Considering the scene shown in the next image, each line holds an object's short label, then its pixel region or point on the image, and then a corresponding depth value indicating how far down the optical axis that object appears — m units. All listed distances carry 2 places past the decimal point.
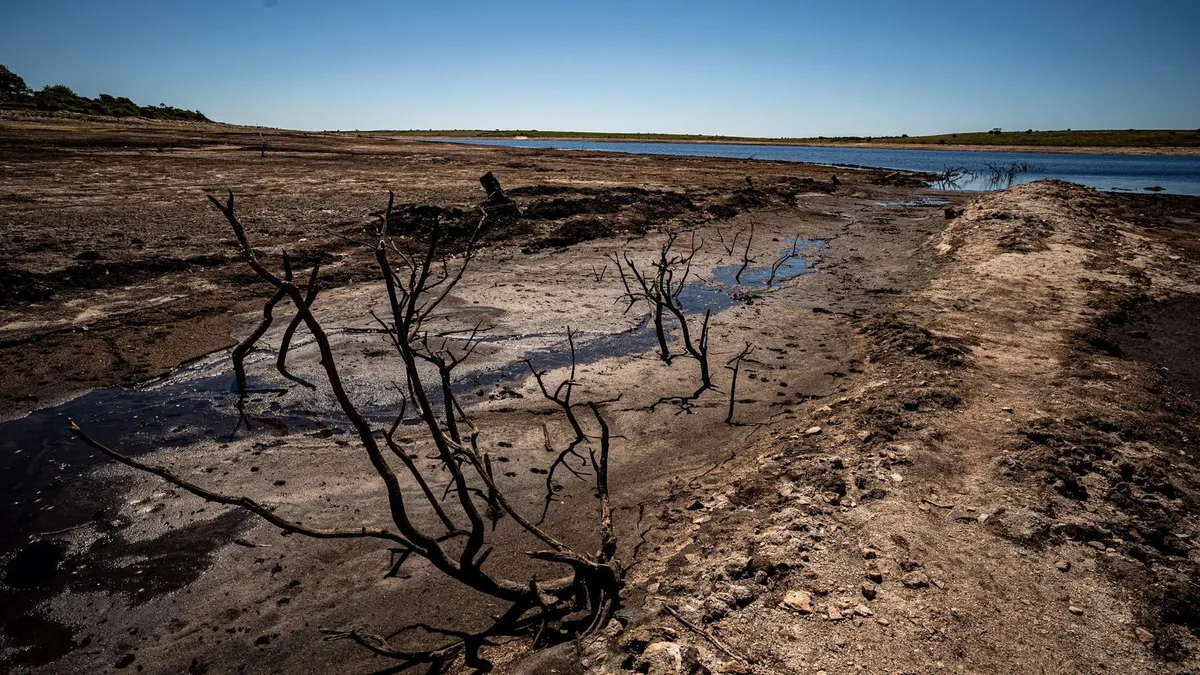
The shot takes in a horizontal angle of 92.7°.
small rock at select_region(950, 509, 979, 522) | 4.10
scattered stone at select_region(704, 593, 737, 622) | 3.27
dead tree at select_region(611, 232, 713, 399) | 7.46
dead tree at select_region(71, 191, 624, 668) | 2.50
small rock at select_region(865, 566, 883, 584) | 3.50
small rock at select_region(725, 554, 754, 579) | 3.59
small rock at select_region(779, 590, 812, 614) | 3.29
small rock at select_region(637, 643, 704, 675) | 2.84
